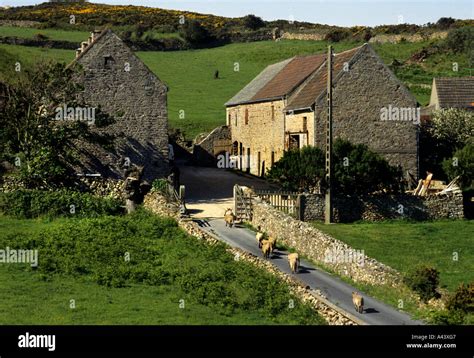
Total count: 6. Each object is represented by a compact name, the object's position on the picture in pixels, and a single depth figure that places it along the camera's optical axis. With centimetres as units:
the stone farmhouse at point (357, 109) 5294
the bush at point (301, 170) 4772
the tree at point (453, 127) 5738
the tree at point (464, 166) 5081
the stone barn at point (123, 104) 5134
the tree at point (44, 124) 4822
